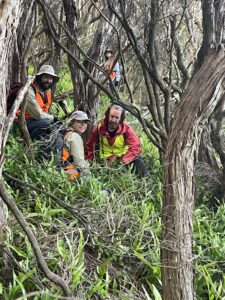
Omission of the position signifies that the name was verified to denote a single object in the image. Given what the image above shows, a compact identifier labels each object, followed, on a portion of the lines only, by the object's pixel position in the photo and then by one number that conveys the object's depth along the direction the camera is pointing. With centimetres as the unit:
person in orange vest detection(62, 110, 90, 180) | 535
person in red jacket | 605
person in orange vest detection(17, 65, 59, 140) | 567
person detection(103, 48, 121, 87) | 793
